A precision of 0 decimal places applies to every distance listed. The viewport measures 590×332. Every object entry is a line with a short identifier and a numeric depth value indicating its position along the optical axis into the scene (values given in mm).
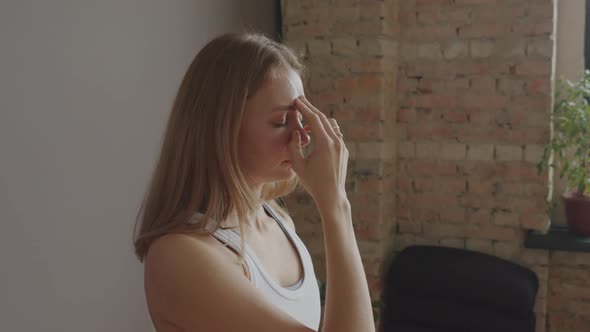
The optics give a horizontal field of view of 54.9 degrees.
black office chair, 2260
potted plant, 2301
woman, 890
